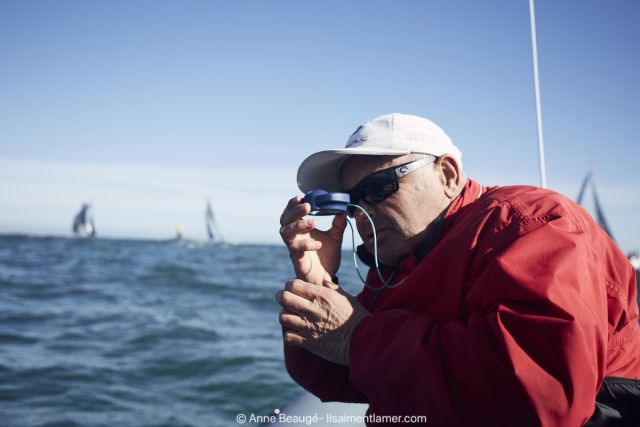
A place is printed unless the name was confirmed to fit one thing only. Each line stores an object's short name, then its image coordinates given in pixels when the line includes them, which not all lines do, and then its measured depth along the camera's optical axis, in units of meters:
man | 1.07
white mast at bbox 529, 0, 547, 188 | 3.04
